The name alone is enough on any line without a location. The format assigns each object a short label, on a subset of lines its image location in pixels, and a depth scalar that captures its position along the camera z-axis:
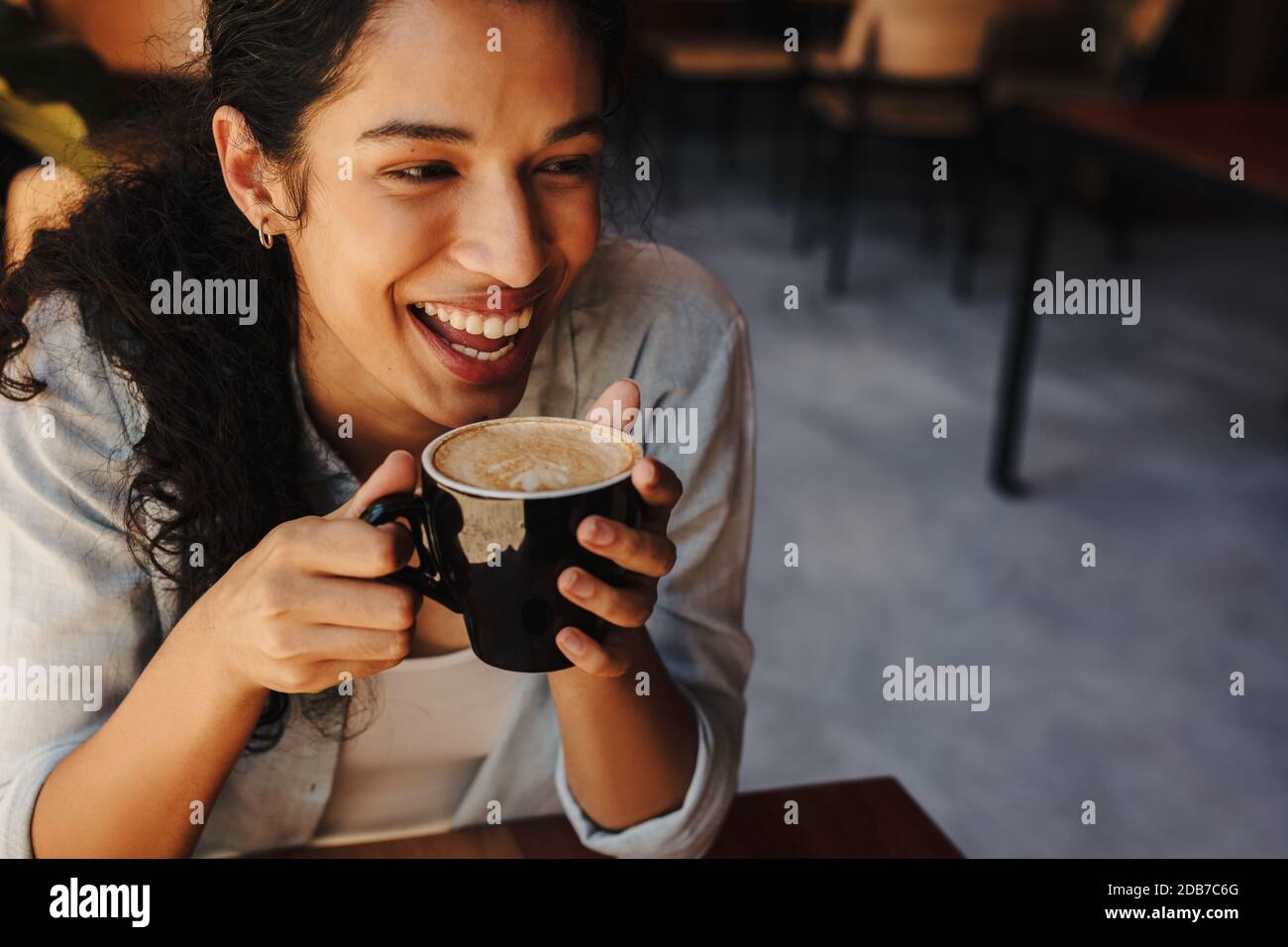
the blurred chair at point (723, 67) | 3.96
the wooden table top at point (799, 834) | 0.62
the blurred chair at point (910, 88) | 3.15
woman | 0.49
